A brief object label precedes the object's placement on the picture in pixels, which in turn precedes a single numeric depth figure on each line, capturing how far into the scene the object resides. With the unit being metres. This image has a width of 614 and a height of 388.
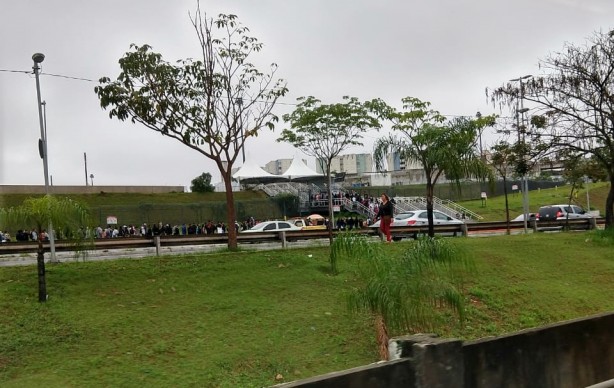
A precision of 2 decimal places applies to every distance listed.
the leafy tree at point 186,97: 15.96
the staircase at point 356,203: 45.28
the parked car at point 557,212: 34.03
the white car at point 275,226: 30.09
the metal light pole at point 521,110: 22.86
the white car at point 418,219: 27.98
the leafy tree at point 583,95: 21.80
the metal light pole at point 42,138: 14.82
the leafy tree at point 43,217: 11.60
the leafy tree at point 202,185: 61.81
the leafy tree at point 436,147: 18.75
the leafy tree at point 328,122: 25.53
